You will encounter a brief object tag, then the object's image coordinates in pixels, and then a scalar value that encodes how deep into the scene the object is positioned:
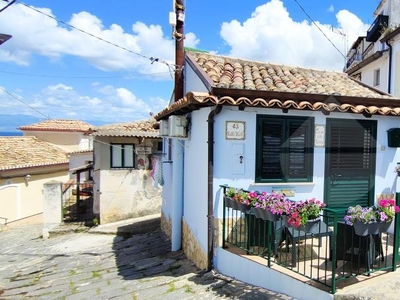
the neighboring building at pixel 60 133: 33.22
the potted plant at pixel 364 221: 4.05
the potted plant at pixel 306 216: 4.38
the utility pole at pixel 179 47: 9.05
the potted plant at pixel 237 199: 5.41
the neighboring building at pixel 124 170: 14.99
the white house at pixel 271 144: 6.00
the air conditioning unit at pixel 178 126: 7.68
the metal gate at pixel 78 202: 16.78
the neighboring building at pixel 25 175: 17.84
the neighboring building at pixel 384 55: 16.78
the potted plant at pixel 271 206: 4.68
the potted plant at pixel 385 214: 4.09
